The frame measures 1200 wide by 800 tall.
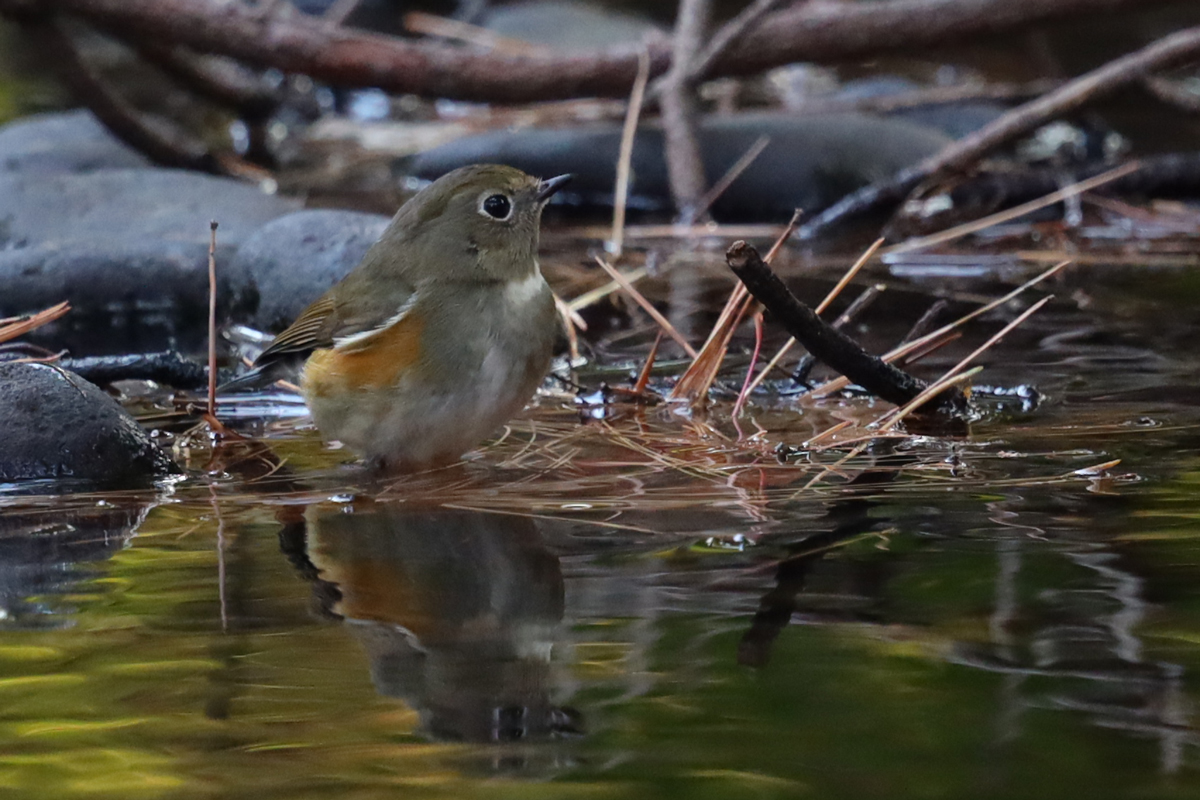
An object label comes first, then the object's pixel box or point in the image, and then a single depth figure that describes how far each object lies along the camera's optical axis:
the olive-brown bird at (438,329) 7.39
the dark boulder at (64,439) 7.43
